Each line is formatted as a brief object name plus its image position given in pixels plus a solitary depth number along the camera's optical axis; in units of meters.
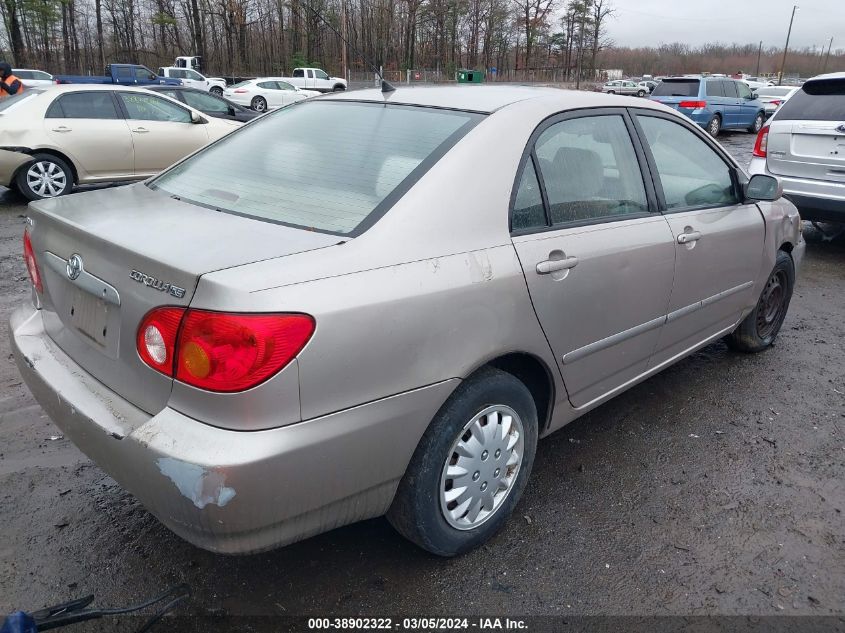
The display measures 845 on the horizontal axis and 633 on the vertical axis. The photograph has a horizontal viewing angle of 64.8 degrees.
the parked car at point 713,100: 18.66
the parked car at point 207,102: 12.31
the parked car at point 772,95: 25.14
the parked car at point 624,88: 40.22
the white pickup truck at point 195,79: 32.69
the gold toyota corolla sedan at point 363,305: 1.75
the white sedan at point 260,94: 28.94
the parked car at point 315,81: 37.12
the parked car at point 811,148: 6.39
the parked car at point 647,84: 44.66
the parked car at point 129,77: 26.53
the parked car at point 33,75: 28.31
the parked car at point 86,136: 8.13
